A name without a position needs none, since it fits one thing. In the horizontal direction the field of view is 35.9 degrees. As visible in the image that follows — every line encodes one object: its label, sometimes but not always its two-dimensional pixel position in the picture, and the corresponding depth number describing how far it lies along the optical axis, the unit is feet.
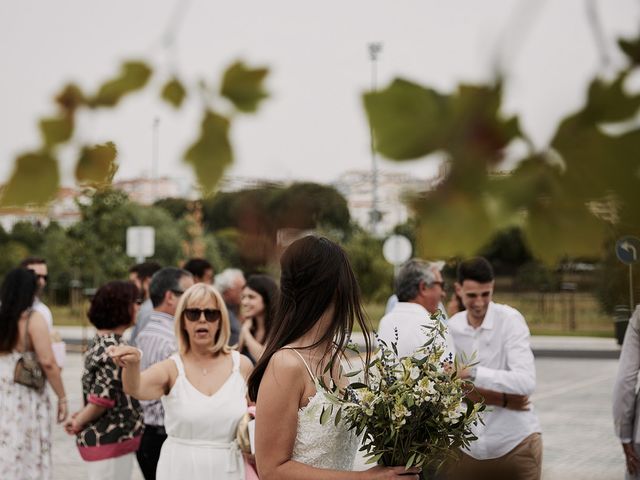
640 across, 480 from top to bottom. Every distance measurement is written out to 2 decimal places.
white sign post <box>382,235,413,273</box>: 62.49
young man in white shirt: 14.07
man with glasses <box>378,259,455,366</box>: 14.10
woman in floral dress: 18.10
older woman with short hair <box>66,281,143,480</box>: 16.29
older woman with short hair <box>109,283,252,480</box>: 13.73
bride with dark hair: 8.36
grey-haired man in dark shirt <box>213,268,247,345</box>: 22.99
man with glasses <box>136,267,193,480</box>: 16.57
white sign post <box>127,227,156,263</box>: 48.08
